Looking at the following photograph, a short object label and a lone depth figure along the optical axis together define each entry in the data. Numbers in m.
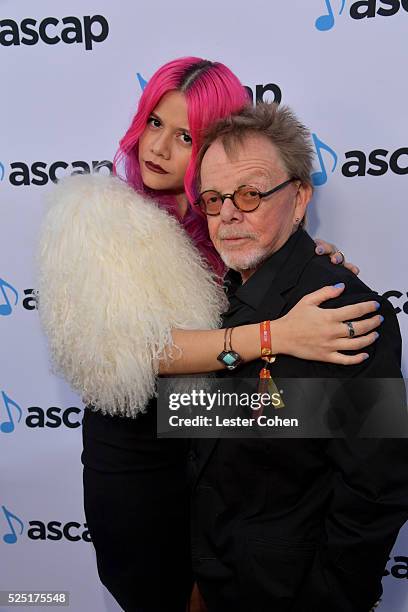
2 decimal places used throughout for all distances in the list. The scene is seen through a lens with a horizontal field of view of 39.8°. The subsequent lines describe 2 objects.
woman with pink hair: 1.20
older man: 1.07
